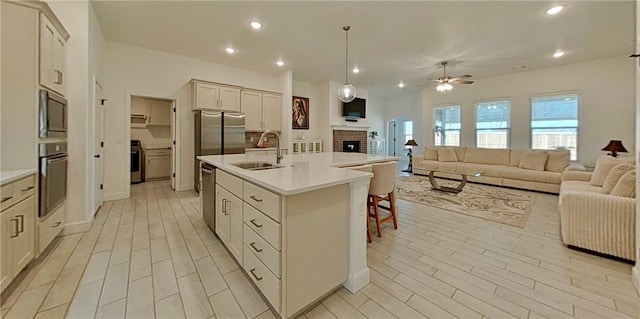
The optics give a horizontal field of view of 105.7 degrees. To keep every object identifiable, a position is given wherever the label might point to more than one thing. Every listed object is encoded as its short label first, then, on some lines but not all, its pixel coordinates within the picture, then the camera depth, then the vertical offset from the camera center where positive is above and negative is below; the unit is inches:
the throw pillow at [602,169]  125.1 -6.3
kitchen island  57.2 -20.4
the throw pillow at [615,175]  98.2 -7.2
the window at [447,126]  302.3 +39.1
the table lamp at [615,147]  174.4 +7.7
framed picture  279.2 +49.7
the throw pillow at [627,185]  90.0 -10.4
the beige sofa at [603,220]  85.5 -23.3
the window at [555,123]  221.3 +33.1
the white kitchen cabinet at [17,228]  65.4 -22.2
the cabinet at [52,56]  88.3 +38.4
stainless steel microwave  87.7 +15.1
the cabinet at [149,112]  234.5 +41.3
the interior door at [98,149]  132.9 +2.9
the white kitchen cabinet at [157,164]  241.8 -9.9
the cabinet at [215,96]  193.2 +48.8
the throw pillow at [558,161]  200.3 -3.1
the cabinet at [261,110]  225.3 +43.9
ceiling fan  198.2 +62.4
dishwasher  106.0 -18.6
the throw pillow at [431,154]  277.7 +2.7
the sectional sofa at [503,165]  200.2 -7.6
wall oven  86.5 -8.8
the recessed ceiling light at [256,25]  141.2 +77.4
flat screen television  300.0 +60.2
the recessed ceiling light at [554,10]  123.5 +76.8
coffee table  192.6 -25.4
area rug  140.4 -30.9
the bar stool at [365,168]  96.4 -4.9
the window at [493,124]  261.0 +36.7
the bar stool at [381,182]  107.2 -11.6
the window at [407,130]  417.5 +45.4
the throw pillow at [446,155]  264.4 +1.6
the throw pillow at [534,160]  208.2 -2.6
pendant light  156.5 +41.9
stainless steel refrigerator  191.3 +17.3
